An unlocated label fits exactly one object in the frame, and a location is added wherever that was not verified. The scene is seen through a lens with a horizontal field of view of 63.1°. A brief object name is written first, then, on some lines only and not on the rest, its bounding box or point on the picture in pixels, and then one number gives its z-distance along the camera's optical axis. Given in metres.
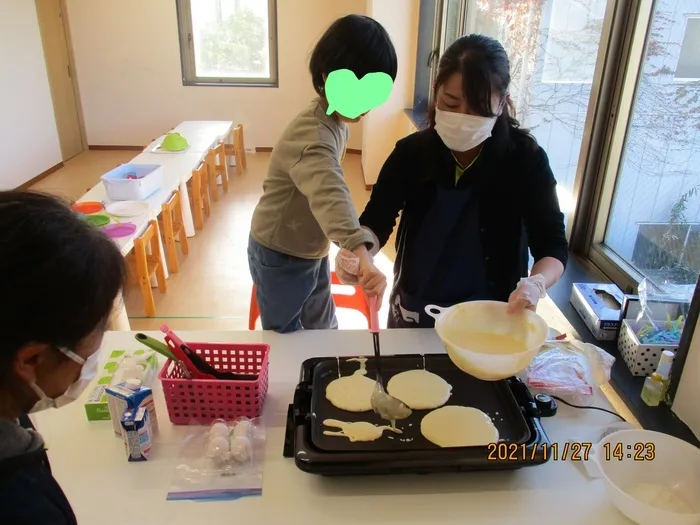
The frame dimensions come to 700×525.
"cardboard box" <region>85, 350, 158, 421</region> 1.12
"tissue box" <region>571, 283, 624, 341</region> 1.48
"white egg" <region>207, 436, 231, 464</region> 1.01
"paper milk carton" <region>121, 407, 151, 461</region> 1.00
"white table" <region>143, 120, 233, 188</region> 4.23
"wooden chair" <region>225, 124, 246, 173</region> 5.62
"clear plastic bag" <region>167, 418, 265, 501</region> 0.96
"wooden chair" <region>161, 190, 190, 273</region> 3.27
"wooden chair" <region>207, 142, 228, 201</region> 4.73
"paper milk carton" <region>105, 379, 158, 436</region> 1.03
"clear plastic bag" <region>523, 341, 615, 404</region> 1.20
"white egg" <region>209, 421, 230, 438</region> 1.05
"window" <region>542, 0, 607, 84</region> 1.96
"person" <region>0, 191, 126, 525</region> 0.59
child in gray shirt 1.23
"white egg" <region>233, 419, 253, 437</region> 1.05
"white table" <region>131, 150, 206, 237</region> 3.60
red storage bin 1.10
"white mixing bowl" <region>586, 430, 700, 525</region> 0.98
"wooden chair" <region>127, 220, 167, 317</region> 2.83
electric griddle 0.96
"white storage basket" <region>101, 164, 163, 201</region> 2.96
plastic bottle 1.22
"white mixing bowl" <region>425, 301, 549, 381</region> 1.03
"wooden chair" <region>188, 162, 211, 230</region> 4.04
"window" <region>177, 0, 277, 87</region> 5.86
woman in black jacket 1.30
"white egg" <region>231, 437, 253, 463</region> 1.01
